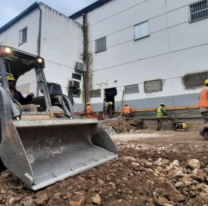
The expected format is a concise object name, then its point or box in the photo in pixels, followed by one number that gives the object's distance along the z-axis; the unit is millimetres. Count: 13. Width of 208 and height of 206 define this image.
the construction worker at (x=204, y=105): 6375
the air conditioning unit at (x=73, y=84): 15082
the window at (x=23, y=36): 14928
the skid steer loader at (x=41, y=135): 2738
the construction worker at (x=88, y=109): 14968
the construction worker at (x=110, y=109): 14580
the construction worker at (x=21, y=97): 4035
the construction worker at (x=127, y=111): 13436
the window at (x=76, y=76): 15625
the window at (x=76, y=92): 15461
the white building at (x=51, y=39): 13852
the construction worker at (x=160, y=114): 11823
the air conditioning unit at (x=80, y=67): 15766
